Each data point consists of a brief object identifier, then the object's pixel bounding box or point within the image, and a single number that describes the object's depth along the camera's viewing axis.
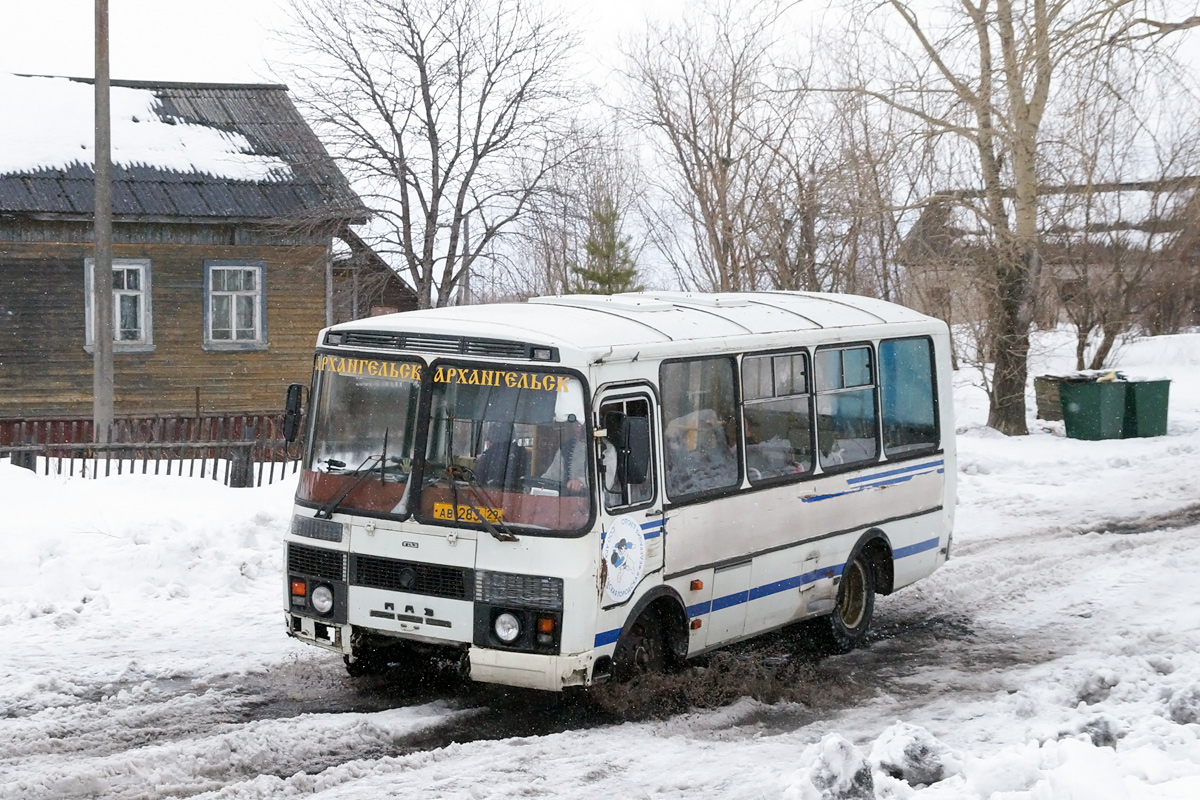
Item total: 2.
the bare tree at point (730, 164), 29.39
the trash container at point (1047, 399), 26.94
